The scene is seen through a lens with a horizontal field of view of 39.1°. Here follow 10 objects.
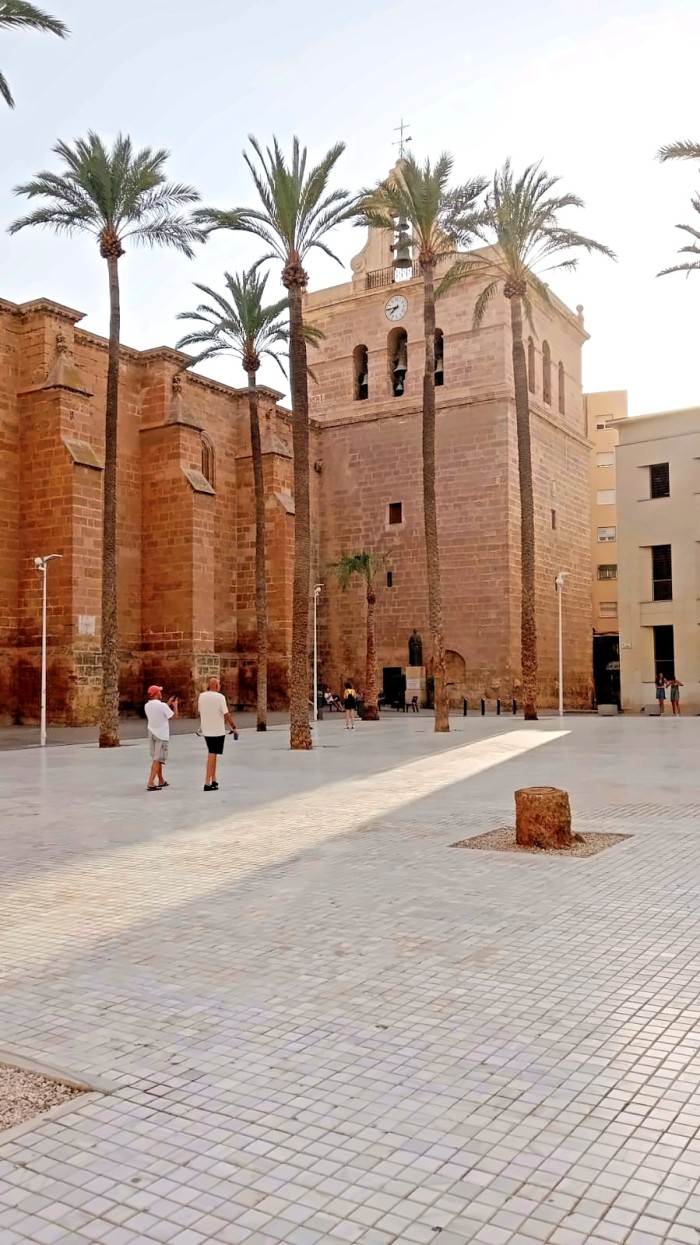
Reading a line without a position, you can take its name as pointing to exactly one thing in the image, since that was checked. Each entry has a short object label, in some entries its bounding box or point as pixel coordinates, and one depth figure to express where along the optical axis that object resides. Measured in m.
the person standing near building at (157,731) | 12.20
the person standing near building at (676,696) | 29.28
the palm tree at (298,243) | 19.47
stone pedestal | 36.12
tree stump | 7.95
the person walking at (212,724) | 12.07
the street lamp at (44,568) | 21.20
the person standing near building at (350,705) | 24.81
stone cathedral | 27.05
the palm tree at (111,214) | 19.83
